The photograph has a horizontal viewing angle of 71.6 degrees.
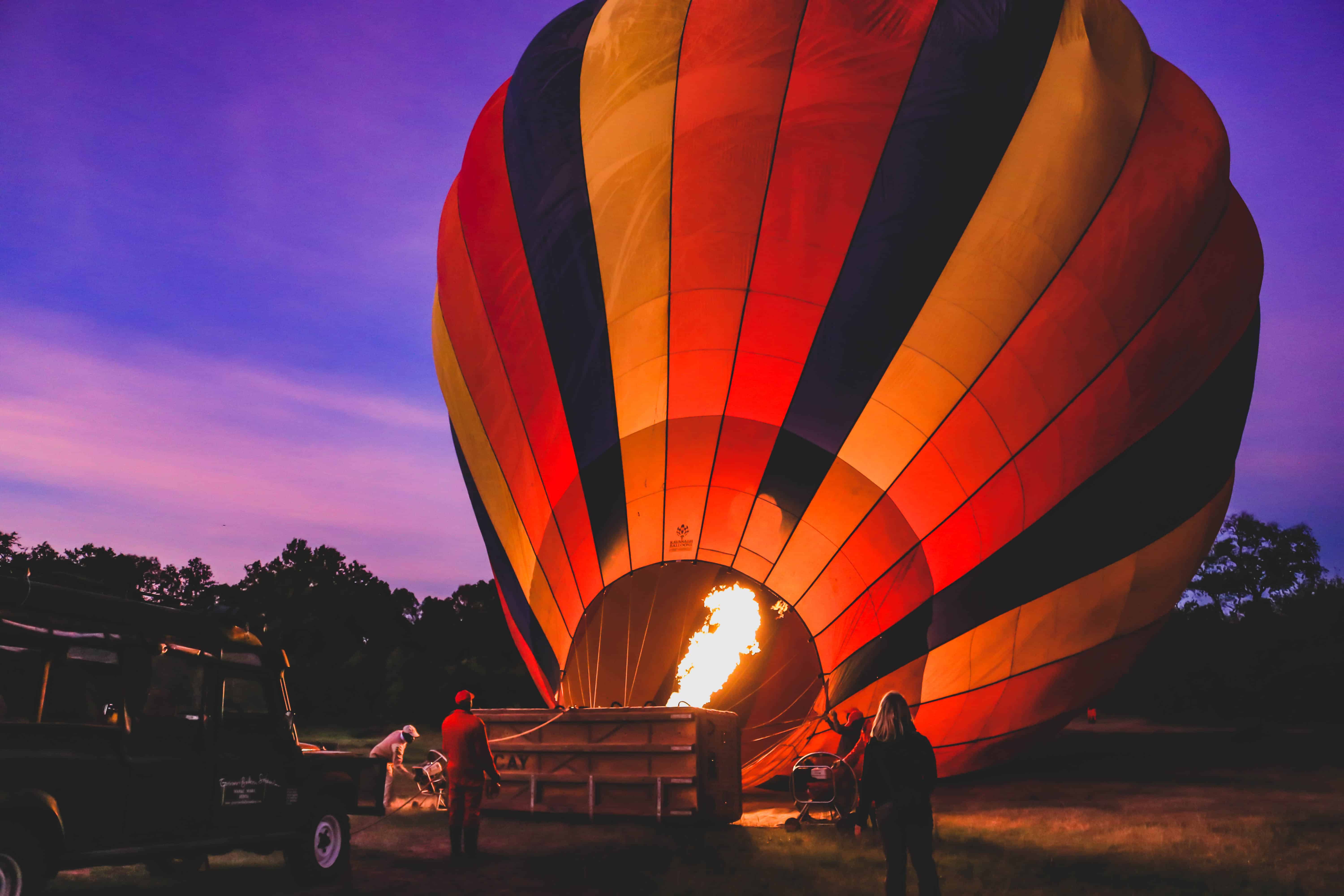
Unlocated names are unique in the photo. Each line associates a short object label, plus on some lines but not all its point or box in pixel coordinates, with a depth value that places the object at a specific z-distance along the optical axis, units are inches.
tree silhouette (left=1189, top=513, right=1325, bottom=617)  1891.0
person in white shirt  369.1
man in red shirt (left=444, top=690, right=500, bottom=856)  244.2
